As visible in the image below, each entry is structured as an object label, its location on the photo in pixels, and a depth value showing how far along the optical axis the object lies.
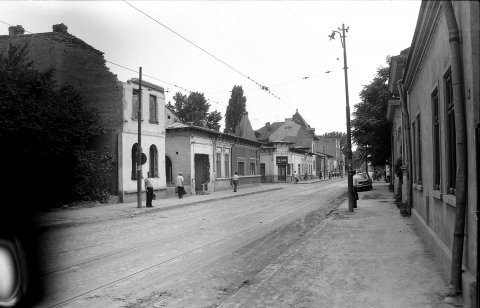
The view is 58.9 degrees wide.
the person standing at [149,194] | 20.45
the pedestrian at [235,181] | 35.19
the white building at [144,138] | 23.98
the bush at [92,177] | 21.84
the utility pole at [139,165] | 19.97
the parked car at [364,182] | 34.00
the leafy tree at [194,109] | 66.75
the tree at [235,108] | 67.38
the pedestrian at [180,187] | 26.83
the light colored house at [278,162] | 61.28
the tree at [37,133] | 16.91
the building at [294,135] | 80.00
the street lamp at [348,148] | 16.84
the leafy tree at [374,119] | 31.94
